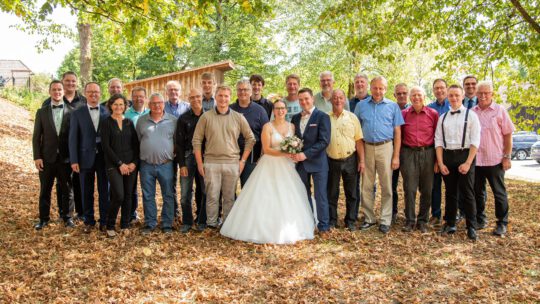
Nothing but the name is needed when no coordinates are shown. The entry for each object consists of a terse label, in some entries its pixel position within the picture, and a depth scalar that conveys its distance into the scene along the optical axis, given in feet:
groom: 21.27
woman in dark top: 20.58
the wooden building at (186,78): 42.97
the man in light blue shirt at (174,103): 23.48
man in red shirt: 21.91
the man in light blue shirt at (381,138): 22.00
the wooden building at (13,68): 258.43
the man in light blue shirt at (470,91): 24.06
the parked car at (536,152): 76.95
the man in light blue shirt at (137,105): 22.57
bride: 20.54
